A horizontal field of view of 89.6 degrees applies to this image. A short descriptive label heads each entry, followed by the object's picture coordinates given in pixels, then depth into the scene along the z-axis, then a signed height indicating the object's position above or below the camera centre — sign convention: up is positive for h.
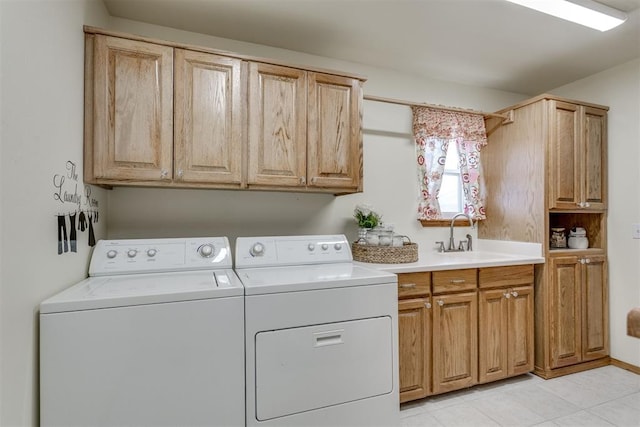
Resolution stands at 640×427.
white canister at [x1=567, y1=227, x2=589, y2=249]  2.78 -0.21
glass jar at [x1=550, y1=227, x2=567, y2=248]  2.83 -0.21
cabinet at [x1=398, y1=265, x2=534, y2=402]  2.05 -0.77
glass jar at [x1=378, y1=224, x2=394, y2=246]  2.31 -0.16
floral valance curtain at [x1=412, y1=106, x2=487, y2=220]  2.76 +0.59
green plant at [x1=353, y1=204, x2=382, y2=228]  2.40 -0.01
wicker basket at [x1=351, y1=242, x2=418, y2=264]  2.17 -0.26
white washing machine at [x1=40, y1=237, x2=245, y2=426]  1.12 -0.52
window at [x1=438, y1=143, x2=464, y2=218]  2.96 +0.25
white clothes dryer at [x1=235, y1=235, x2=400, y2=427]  1.36 -0.60
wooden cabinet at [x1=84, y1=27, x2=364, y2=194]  1.64 +0.55
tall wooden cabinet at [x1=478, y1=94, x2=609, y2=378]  2.47 +0.06
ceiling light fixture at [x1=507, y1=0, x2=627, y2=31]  1.77 +1.18
